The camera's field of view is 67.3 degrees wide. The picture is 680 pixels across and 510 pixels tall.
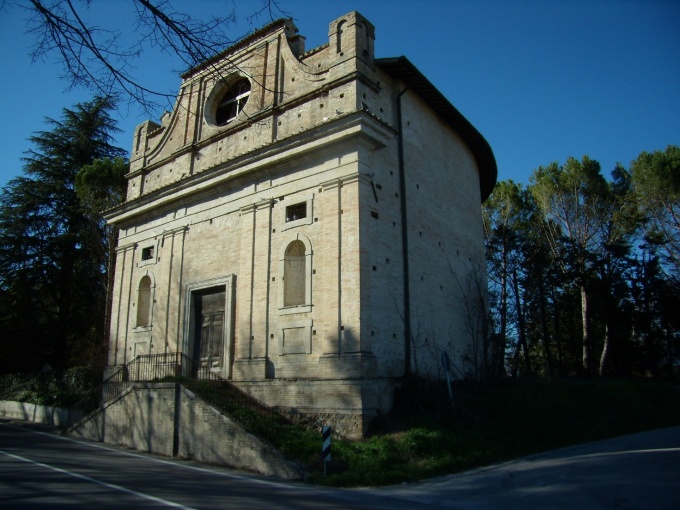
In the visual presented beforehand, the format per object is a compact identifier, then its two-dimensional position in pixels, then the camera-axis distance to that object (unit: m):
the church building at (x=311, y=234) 13.66
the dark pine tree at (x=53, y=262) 27.34
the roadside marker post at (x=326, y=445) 10.08
